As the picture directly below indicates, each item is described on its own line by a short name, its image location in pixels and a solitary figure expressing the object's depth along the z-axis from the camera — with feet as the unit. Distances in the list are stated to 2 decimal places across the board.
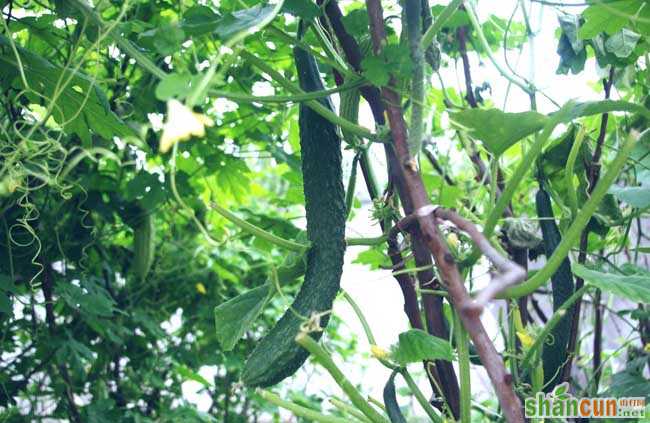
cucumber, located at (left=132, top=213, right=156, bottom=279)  4.37
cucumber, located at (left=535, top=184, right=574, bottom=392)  2.66
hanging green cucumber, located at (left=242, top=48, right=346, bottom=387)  2.28
